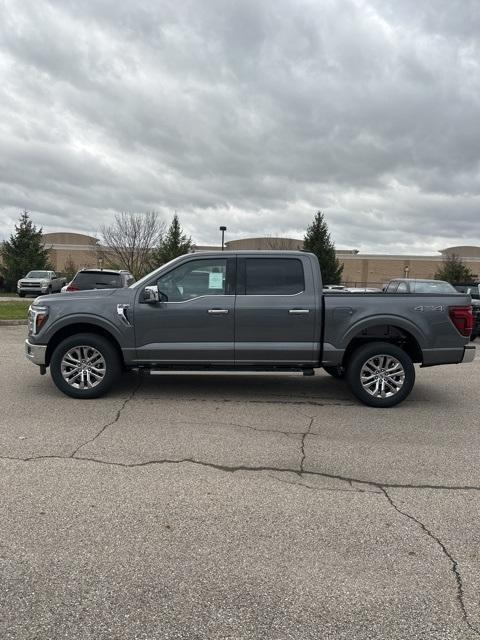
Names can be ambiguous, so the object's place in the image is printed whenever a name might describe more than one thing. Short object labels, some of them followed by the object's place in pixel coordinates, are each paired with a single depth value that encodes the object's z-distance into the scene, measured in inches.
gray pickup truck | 243.1
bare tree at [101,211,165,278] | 1603.1
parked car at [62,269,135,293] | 603.9
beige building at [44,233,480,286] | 2476.6
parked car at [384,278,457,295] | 579.7
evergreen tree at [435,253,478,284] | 1678.2
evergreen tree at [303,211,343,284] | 1723.7
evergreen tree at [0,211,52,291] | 1333.7
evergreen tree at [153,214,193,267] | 1578.6
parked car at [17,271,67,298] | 1125.1
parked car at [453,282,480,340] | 550.0
